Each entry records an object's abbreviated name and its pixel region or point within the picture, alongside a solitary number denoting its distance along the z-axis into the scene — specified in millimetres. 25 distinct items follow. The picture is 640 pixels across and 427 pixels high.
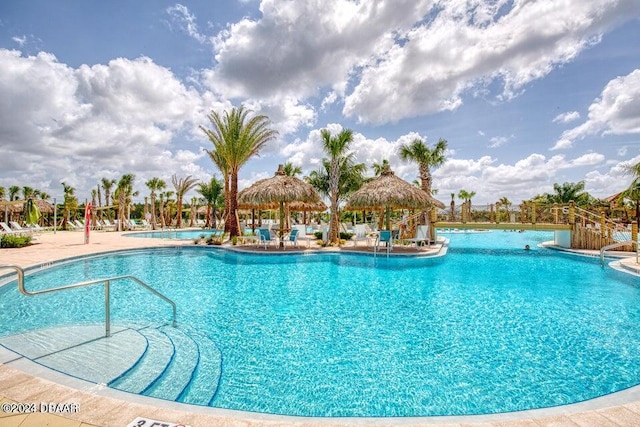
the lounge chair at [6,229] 16453
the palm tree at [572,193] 36906
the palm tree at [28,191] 48812
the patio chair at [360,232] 15760
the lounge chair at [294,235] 15003
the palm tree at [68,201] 30536
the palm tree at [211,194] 33250
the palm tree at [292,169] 31069
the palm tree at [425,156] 19641
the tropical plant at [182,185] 33062
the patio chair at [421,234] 14838
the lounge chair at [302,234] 16528
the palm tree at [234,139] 19062
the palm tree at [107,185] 41500
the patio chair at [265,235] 14820
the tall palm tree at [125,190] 27594
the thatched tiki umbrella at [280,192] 15781
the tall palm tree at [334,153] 16625
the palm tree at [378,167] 29392
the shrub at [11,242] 14094
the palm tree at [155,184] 34262
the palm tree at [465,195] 50066
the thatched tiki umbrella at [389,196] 15471
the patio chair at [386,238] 13771
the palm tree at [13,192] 49619
